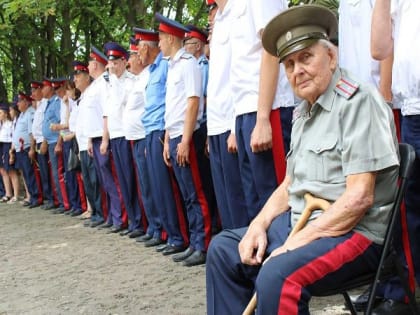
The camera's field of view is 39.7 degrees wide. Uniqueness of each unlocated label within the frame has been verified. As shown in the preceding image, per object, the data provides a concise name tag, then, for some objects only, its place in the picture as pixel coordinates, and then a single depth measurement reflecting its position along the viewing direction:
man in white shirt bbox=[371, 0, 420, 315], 2.86
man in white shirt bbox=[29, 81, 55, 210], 9.97
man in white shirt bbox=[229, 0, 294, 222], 3.55
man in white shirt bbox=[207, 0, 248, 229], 4.15
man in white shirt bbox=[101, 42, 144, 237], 6.73
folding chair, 2.34
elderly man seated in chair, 2.29
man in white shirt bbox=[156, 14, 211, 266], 5.14
